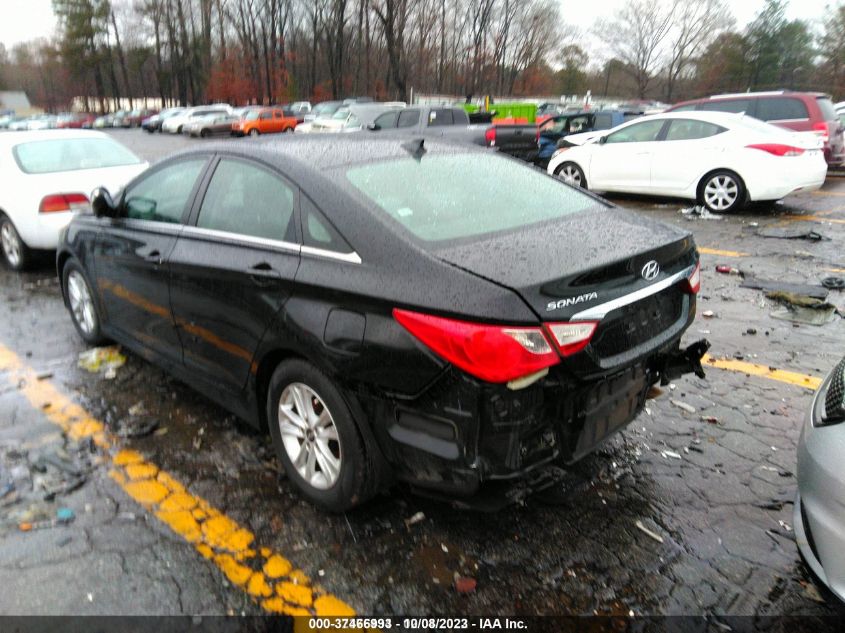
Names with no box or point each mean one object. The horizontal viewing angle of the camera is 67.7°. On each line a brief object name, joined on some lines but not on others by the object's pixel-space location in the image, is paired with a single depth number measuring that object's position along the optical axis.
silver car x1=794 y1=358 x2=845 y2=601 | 2.01
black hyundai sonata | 2.26
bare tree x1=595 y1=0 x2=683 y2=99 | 66.44
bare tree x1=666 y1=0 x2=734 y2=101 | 63.47
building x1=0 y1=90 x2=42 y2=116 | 87.11
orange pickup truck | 34.53
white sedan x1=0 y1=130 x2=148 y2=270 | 6.66
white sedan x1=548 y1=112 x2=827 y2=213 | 9.36
